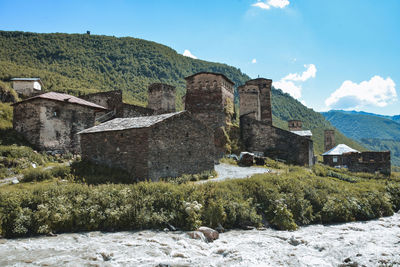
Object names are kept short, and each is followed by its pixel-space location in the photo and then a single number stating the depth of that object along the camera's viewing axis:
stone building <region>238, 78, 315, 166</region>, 25.66
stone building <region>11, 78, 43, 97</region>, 35.33
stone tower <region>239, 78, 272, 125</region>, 40.84
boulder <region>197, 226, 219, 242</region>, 9.92
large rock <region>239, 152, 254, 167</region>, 22.52
